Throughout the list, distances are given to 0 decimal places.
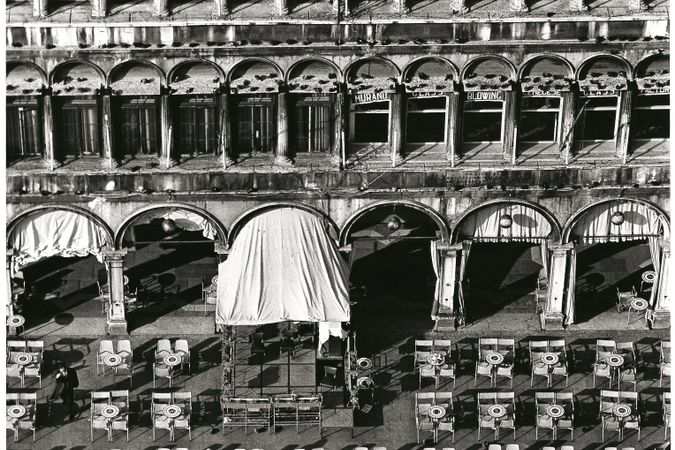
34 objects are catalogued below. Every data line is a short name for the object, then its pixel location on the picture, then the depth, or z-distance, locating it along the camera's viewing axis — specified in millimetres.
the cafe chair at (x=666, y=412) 56281
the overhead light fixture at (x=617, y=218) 60625
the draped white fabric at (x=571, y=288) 61825
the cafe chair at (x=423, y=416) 56125
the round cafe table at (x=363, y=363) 59128
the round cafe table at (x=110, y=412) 55625
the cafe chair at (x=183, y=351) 59875
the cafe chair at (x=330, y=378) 57947
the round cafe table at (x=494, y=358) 58938
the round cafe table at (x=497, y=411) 55719
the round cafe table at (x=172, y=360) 58938
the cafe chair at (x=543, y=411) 55844
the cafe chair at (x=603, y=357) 59062
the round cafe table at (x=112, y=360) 59094
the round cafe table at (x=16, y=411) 55469
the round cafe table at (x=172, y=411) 55656
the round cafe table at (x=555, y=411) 55438
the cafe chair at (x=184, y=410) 55969
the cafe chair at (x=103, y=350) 60000
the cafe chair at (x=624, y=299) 64125
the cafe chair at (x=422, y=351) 59656
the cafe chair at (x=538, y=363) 59188
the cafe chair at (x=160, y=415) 55875
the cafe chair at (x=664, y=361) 59406
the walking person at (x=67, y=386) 56906
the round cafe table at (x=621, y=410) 55500
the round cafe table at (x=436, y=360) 58844
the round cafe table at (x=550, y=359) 58875
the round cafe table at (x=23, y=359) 58969
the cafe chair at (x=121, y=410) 55750
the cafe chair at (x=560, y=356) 59438
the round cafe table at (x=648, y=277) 64750
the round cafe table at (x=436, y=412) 55344
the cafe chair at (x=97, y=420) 55812
